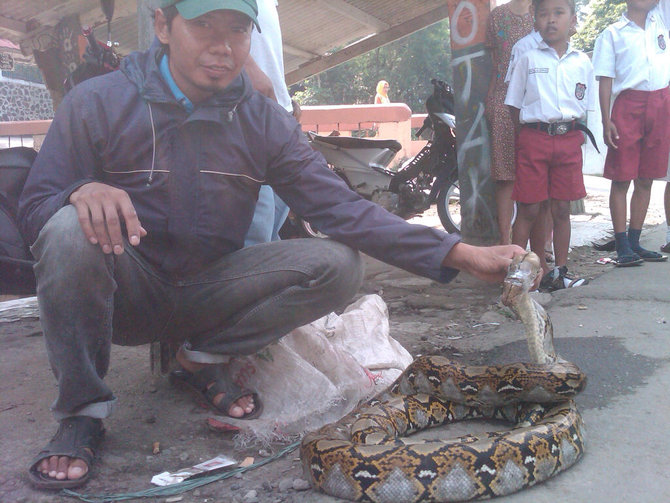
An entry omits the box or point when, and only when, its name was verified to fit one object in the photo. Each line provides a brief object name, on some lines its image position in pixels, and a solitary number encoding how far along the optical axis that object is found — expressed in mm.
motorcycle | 7641
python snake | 2074
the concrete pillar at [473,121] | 5754
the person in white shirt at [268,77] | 3250
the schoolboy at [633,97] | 5680
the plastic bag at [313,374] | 2783
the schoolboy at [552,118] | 5000
